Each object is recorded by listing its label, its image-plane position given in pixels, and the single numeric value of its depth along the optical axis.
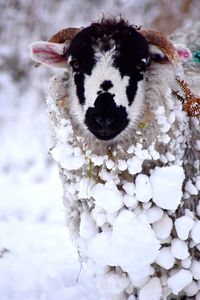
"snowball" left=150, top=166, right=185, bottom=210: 4.81
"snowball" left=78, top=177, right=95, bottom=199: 5.10
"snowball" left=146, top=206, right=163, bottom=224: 4.91
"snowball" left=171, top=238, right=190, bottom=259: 4.91
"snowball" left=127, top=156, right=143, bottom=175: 4.90
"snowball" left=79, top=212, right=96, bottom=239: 5.16
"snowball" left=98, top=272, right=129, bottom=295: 5.15
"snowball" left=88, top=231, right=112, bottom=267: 4.90
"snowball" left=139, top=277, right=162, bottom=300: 5.05
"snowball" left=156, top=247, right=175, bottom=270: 4.95
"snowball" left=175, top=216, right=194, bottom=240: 4.93
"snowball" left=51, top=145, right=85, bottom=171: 5.12
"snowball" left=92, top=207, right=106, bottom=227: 5.03
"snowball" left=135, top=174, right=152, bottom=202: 4.83
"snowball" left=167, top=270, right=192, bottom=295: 4.94
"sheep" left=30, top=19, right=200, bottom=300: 4.82
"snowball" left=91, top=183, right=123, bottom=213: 4.88
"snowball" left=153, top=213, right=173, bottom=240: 4.93
